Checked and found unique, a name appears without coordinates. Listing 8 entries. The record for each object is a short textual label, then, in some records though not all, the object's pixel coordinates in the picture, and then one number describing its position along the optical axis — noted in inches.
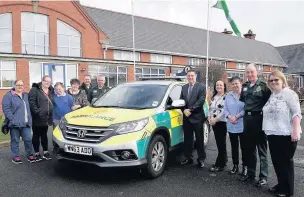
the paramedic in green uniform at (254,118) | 183.0
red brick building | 722.2
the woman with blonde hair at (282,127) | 162.8
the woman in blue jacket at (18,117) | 227.0
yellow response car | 181.2
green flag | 836.6
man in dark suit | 225.6
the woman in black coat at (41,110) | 239.3
